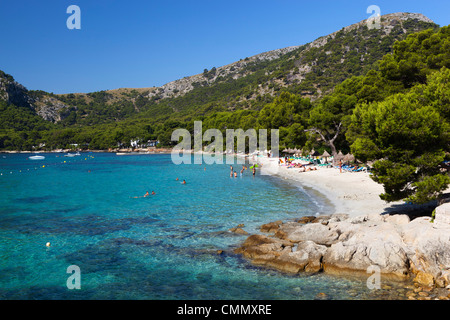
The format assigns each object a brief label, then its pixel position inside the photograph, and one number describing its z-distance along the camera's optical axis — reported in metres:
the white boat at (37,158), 124.76
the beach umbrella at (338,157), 54.26
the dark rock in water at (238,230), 21.21
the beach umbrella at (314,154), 72.35
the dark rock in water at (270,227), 21.34
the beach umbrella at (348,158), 54.76
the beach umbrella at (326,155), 62.67
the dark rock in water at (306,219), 23.11
